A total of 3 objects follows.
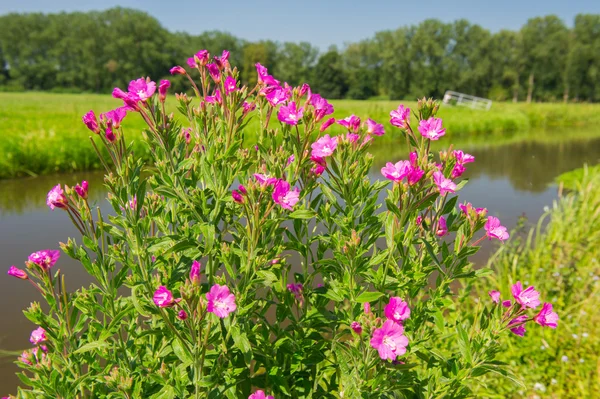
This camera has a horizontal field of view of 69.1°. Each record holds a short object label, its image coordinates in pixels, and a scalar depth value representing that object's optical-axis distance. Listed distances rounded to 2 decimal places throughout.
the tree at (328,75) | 52.03
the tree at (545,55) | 50.00
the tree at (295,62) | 54.69
